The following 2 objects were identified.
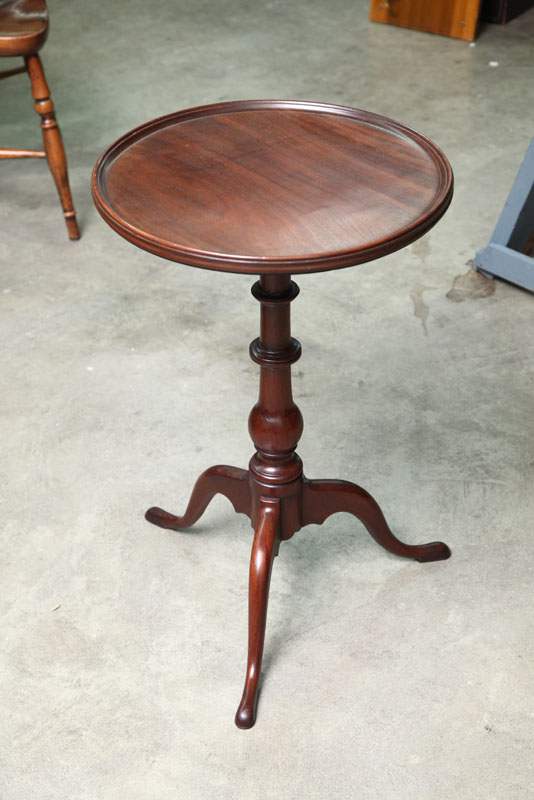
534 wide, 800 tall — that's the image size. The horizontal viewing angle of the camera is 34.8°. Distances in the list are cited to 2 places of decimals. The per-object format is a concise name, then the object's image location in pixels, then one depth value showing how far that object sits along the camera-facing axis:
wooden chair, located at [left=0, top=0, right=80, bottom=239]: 2.39
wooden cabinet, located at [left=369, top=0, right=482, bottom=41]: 4.34
